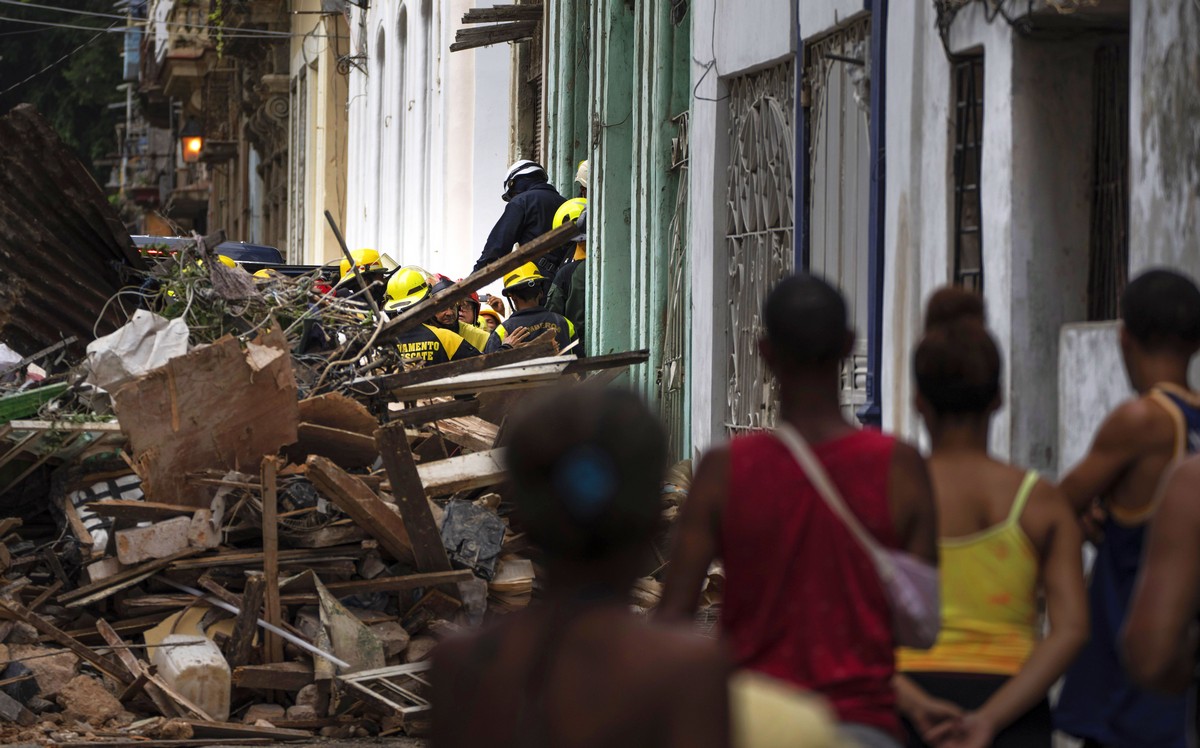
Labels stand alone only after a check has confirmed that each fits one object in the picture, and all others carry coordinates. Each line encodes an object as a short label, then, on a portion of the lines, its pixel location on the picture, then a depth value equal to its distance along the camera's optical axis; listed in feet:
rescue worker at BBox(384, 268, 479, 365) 72.94
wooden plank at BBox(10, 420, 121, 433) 59.66
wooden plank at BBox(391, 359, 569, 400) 67.47
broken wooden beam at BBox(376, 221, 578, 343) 71.25
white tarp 63.69
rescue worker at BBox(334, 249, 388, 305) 80.65
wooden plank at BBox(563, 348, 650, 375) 68.06
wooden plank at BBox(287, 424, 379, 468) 61.00
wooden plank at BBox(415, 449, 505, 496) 59.95
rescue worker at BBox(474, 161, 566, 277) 91.50
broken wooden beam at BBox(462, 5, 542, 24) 108.46
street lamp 295.58
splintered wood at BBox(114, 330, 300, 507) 57.67
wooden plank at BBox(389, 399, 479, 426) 65.92
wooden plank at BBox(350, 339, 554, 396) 66.77
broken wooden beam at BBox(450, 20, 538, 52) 111.15
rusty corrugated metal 76.30
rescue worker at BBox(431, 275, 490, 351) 78.21
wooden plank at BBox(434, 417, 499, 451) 65.43
